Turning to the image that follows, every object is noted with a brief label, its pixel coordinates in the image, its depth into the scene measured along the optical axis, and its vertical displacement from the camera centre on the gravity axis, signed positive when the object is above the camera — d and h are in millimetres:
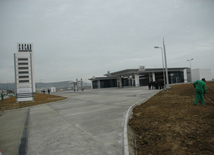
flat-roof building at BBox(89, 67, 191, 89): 47500 +1261
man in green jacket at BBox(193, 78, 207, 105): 8258 -666
